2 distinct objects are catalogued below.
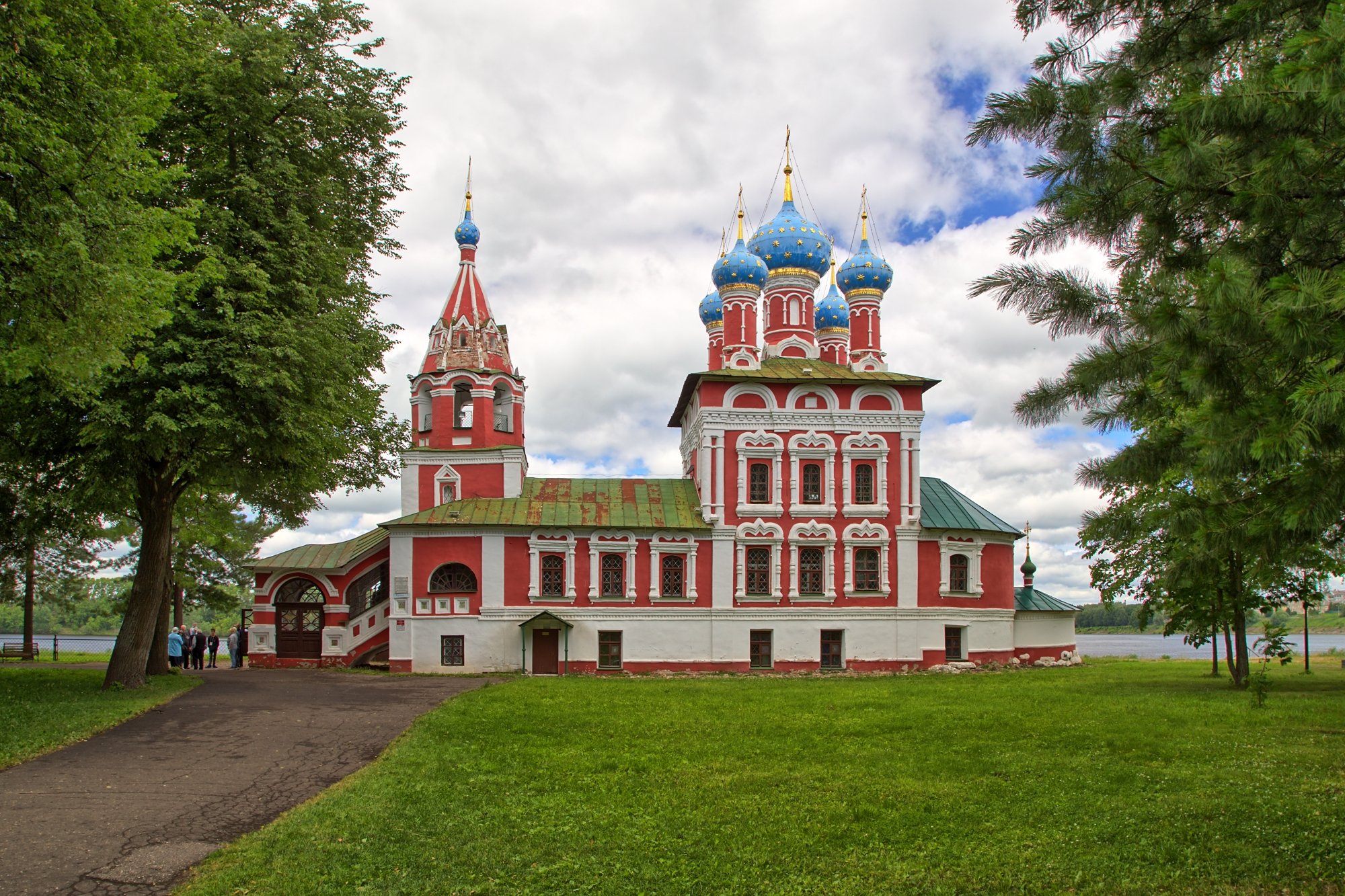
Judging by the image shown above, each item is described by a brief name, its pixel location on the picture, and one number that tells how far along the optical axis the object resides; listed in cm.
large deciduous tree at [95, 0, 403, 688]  1546
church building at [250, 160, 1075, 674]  2620
